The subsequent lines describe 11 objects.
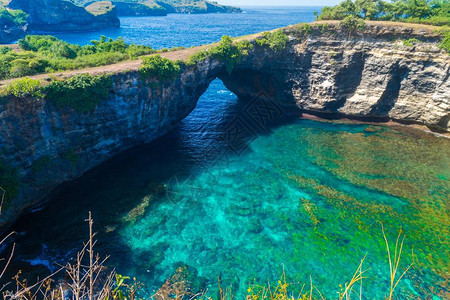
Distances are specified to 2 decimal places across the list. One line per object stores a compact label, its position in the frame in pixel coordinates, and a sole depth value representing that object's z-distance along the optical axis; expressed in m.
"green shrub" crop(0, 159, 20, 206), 22.77
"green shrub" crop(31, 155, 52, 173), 25.36
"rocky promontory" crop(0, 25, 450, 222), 25.16
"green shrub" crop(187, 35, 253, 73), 36.72
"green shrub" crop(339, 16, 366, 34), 39.06
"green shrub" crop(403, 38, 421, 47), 37.25
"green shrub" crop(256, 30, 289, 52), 41.09
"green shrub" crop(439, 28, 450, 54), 35.61
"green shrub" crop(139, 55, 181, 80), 31.47
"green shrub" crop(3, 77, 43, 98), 23.41
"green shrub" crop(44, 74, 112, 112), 25.94
